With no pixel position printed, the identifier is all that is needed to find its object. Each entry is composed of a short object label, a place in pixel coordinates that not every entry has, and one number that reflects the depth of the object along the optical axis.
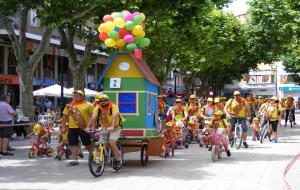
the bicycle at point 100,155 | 11.35
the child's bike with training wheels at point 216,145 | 14.37
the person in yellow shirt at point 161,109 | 22.72
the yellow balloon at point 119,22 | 13.48
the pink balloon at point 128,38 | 13.56
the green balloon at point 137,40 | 13.83
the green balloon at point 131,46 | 13.62
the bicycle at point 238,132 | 17.99
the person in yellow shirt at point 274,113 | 20.50
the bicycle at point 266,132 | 20.80
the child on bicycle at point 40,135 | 15.84
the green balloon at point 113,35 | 13.51
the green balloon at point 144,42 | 13.90
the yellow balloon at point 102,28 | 13.62
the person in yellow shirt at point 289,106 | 31.63
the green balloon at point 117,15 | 13.68
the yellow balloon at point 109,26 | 13.53
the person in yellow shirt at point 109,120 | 12.02
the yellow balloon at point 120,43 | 13.68
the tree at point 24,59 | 24.95
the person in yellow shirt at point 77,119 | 13.41
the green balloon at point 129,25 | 13.51
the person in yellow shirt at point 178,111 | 18.92
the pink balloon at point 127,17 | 13.62
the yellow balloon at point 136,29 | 13.60
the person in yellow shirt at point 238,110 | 17.80
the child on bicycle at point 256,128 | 21.78
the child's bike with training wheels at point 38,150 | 15.81
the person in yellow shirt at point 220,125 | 14.93
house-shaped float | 13.43
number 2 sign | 13.54
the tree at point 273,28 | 32.12
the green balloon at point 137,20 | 13.62
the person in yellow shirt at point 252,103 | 29.52
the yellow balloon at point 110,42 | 13.70
